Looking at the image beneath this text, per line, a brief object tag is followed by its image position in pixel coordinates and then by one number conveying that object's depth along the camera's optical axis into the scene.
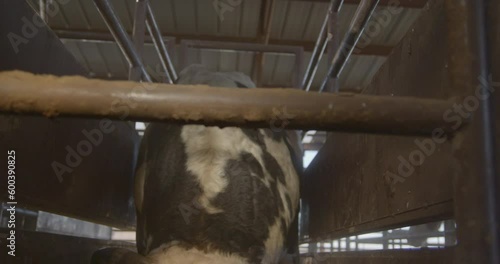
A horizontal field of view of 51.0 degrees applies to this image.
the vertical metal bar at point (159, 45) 2.83
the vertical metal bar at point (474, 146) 0.81
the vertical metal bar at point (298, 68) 3.18
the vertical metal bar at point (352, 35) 1.75
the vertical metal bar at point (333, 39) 2.31
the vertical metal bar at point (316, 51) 2.60
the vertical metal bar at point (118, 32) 1.82
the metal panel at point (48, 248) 1.44
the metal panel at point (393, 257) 1.01
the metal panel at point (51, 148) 1.31
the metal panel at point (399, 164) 1.04
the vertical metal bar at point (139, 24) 2.55
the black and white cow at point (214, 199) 1.46
